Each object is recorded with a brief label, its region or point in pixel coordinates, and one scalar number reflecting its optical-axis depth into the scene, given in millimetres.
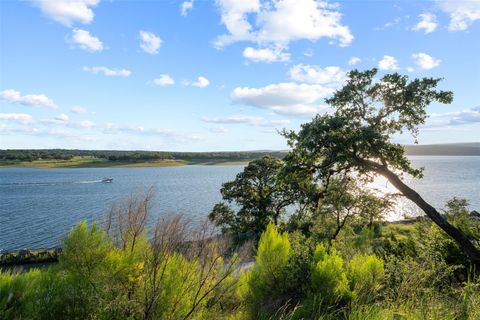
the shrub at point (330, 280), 9391
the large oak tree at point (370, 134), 13109
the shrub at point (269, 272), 10773
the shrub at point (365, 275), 9500
